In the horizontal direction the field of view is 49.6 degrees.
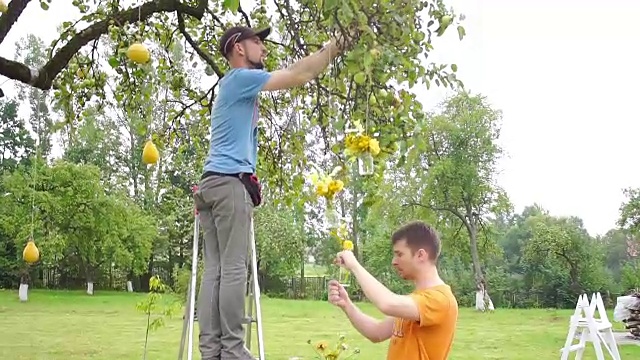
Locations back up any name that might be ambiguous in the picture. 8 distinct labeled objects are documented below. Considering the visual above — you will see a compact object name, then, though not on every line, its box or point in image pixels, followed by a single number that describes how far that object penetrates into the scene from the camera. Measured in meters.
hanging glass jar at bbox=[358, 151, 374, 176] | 2.17
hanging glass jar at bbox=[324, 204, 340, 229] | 2.15
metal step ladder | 2.80
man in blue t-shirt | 2.68
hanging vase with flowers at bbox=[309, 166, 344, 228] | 2.09
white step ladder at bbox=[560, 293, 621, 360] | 7.15
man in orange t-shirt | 2.18
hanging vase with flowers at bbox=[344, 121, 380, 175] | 2.14
